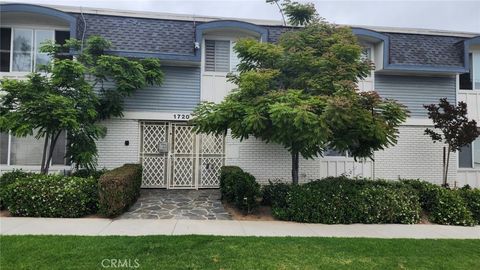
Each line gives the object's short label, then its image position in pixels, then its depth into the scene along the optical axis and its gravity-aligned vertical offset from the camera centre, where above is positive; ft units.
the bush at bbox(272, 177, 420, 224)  26.45 -5.32
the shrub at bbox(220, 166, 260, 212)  28.19 -4.53
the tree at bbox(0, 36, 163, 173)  28.09 +3.87
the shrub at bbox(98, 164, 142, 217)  25.52 -4.49
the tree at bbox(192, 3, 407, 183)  24.32 +3.08
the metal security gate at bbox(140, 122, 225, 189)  39.29 -2.31
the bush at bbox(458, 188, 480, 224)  28.84 -5.20
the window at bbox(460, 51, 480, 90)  43.34 +8.77
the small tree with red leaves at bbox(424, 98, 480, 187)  36.42 +1.92
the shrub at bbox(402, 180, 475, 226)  27.73 -5.58
